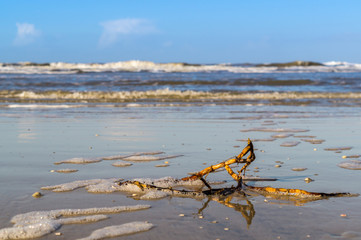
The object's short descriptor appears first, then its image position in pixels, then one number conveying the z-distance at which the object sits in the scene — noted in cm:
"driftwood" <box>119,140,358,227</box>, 320
